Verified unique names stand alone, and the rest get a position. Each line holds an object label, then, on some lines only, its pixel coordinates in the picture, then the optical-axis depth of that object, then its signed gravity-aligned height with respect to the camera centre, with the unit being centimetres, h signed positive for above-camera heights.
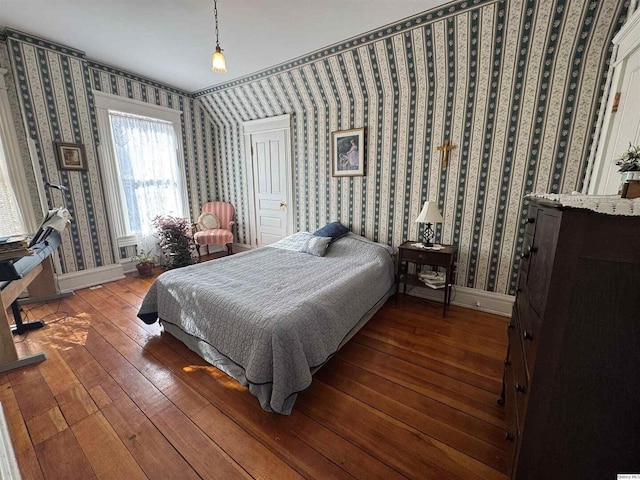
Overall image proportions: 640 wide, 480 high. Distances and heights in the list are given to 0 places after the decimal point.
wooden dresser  69 -47
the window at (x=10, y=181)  273 +9
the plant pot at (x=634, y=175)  106 +6
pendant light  186 +90
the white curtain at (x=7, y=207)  277 -18
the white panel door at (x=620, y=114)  161 +49
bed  150 -83
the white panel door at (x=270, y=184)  402 +8
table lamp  255 -25
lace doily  64 -4
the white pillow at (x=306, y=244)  296 -65
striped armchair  422 -62
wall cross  271 +39
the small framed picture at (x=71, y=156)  300 +39
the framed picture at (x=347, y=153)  324 +45
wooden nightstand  253 -70
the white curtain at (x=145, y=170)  364 +28
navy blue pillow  318 -51
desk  183 -102
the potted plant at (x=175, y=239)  366 -69
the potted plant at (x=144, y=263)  368 -104
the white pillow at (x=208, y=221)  445 -54
